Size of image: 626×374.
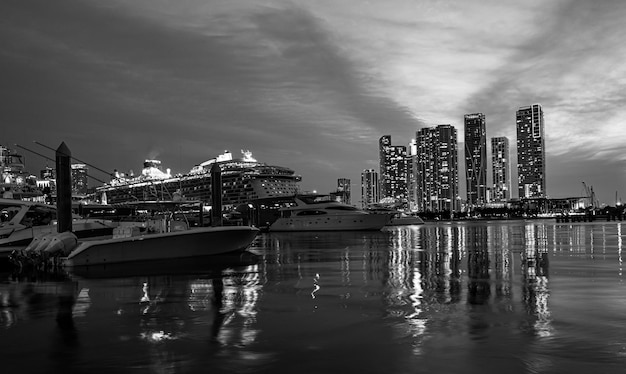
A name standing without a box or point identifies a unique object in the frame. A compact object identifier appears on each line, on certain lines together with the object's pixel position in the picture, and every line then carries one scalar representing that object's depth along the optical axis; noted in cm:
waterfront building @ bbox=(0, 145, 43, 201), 5496
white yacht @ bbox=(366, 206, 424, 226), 13695
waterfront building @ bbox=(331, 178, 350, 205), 9821
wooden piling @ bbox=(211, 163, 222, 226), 3150
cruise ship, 10294
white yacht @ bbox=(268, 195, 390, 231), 7475
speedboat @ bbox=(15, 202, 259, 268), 2227
